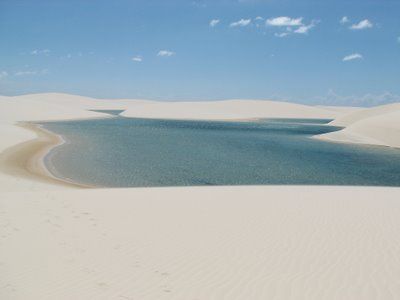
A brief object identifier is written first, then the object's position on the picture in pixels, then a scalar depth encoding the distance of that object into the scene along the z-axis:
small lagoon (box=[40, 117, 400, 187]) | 21.74
